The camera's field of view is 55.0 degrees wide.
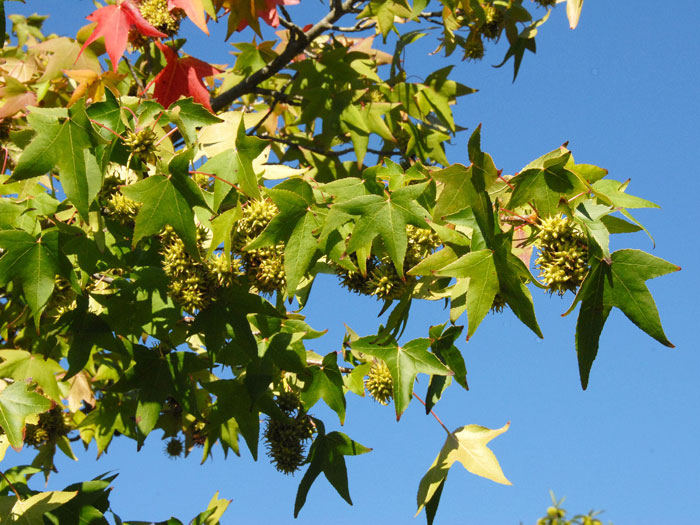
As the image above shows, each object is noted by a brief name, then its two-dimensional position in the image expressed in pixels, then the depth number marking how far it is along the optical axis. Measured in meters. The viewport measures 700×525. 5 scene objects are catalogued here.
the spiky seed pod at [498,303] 2.71
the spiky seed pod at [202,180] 2.94
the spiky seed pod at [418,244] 2.81
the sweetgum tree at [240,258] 2.47
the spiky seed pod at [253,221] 2.78
